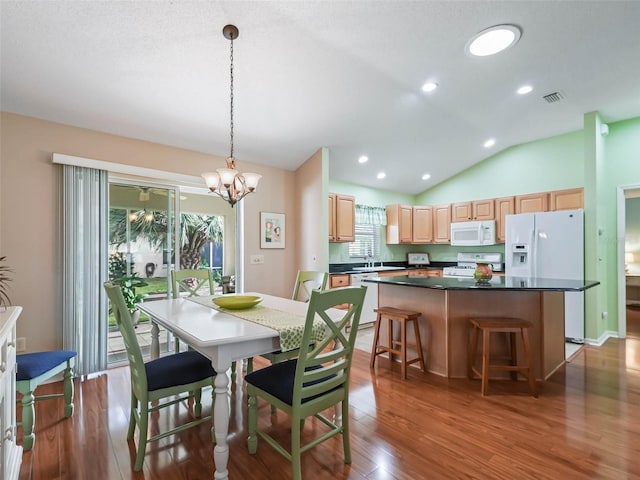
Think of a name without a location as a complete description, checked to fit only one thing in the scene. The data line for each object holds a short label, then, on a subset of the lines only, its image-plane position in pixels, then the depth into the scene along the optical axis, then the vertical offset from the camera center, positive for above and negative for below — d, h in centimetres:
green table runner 171 -49
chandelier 226 +46
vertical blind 293 -22
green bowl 222 -44
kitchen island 292 -71
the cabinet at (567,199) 447 +60
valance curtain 594 +51
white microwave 532 +14
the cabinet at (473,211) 545 +55
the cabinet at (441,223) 605 +35
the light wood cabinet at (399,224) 618 +34
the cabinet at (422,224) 628 +34
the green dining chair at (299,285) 236 -42
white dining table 154 -51
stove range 539 -41
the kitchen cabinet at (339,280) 464 -59
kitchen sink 544 -50
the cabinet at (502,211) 517 +49
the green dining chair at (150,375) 169 -79
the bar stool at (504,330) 260 -83
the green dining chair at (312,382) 151 -78
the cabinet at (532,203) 477 +59
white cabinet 136 -76
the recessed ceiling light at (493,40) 247 +166
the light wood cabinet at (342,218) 504 +39
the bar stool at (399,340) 299 -97
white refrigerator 407 -14
